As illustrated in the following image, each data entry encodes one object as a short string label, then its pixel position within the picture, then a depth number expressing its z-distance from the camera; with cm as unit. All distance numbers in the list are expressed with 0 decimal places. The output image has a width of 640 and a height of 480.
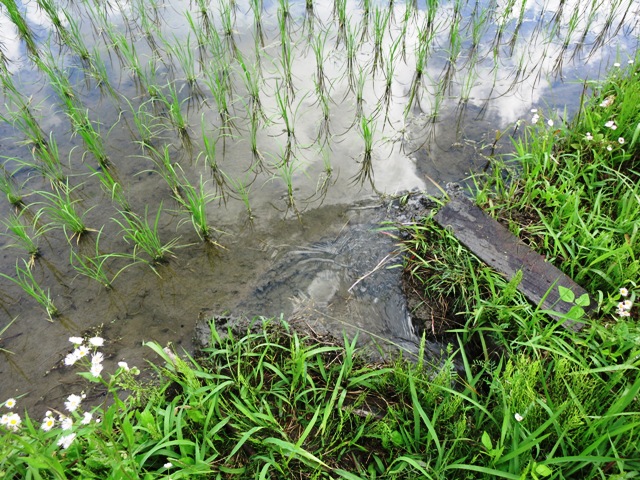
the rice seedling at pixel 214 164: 297
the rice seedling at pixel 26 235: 262
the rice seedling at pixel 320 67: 356
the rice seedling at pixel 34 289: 236
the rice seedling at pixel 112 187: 282
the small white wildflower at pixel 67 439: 131
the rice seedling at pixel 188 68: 356
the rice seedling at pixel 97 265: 254
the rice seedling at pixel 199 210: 259
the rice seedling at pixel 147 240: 258
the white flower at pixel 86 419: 137
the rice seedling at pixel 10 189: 286
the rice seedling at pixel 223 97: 327
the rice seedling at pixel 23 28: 365
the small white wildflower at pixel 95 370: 129
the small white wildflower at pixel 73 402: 139
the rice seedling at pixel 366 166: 305
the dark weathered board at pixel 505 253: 210
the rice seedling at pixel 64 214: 265
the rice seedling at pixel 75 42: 368
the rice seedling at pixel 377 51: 370
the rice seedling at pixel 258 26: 398
